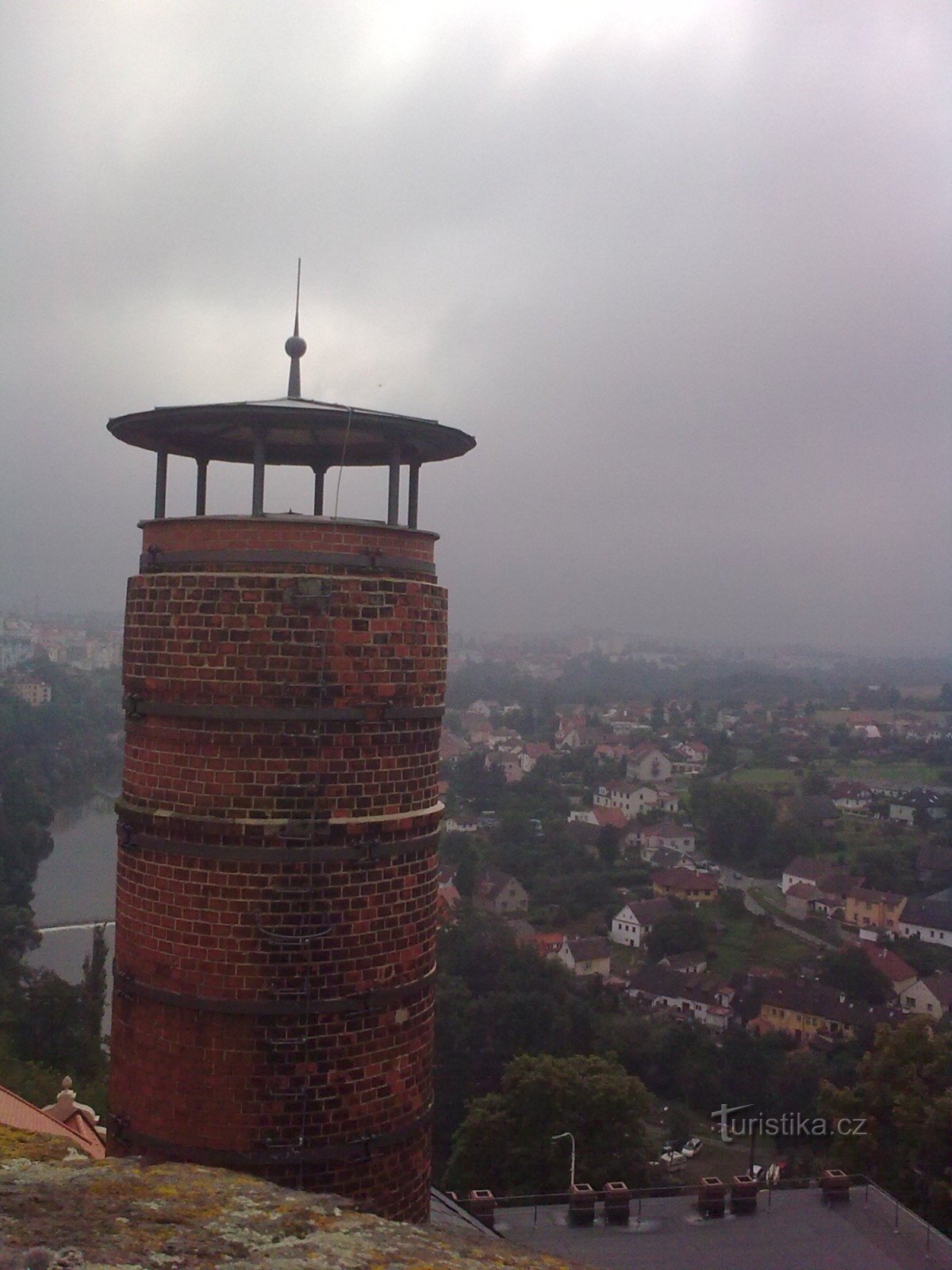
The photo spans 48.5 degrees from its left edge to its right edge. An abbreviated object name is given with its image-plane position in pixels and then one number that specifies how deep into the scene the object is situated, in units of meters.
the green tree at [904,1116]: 19.53
